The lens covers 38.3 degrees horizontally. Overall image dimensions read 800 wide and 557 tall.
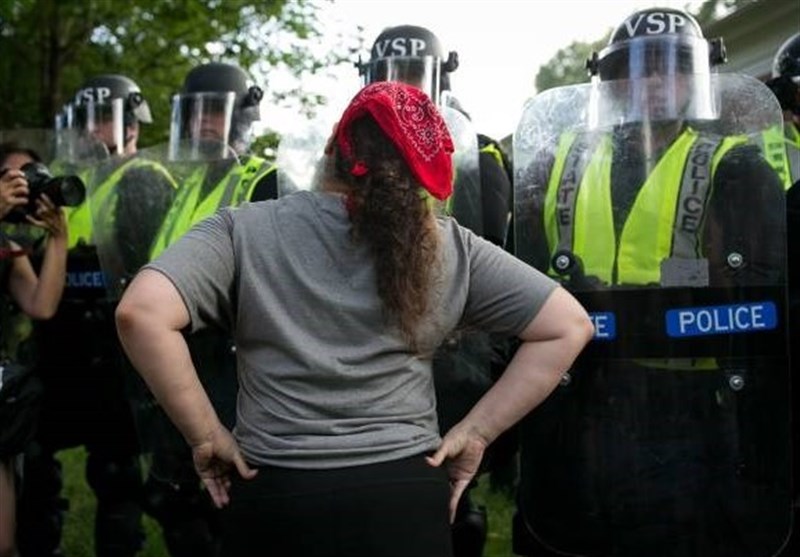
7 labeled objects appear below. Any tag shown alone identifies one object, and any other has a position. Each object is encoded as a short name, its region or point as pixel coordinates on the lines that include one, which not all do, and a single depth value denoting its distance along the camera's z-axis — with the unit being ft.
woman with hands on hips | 7.14
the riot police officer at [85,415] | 15.14
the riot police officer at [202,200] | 11.93
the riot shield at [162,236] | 11.89
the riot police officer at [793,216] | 9.29
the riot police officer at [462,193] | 10.75
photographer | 12.29
